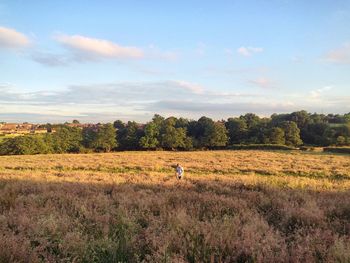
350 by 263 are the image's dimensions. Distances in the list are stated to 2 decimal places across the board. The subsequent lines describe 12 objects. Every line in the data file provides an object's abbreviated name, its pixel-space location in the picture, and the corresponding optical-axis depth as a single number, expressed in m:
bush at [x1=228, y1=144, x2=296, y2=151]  64.88
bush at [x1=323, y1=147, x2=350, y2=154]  54.81
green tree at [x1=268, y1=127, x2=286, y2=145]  77.00
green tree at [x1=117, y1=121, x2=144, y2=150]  82.44
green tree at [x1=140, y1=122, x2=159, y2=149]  76.69
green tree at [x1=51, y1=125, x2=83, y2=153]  79.06
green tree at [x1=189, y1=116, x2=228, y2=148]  78.62
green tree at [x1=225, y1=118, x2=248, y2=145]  85.94
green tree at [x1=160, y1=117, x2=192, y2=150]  77.44
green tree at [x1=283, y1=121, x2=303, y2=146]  79.75
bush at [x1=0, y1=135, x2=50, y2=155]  72.38
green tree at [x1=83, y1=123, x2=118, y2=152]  78.12
